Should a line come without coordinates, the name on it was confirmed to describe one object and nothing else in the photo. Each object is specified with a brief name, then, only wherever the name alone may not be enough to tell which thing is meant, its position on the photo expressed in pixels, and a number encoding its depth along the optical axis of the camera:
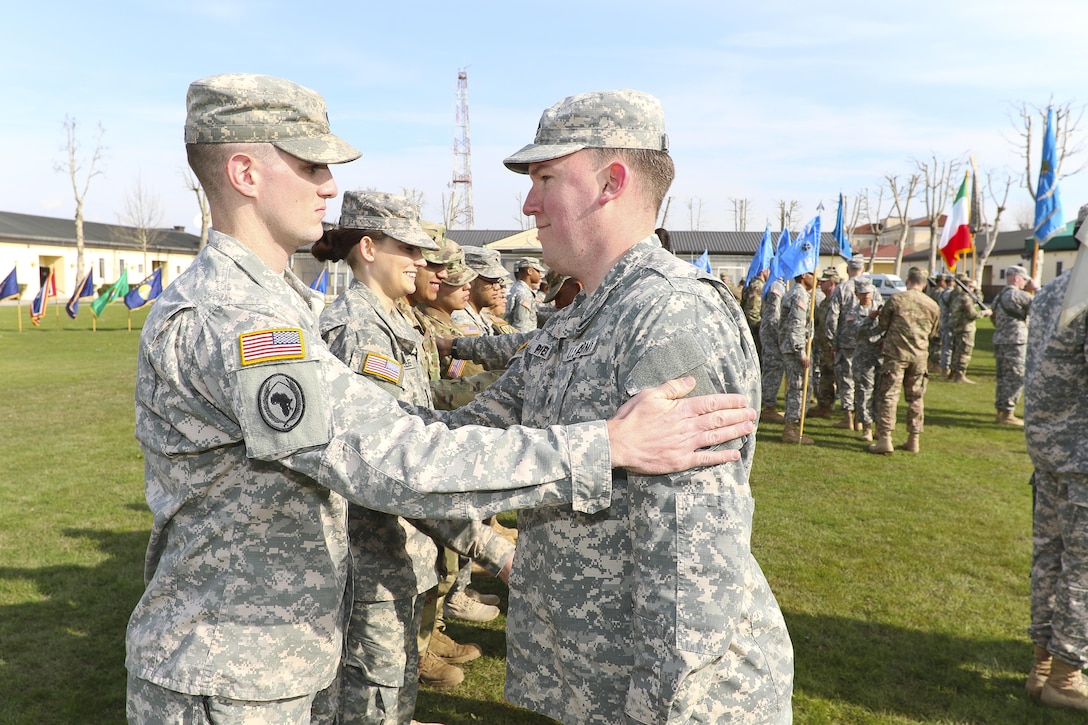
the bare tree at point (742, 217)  86.00
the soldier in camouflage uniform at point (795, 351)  11.23
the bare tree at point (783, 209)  71.75
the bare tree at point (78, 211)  54.00
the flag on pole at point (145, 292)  28.89
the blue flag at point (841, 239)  14.06
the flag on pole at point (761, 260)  17.45
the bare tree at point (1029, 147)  36.94
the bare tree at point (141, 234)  64.84
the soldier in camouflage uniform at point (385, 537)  3.21
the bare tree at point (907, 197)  54.37
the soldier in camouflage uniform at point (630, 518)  1.75
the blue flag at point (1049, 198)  10.78
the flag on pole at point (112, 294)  28.52
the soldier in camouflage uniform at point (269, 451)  1.75
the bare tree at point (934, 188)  53.75
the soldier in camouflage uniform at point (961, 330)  15.81
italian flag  14.73
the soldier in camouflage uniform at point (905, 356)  10.05
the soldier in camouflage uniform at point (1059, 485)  3.95
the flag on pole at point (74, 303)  29.42
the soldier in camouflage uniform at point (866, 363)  11.44
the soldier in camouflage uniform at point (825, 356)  12.95
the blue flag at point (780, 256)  12.11
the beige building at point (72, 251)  54.84
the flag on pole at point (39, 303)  27.99
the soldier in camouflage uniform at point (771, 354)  12.45
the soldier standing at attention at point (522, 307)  10.65
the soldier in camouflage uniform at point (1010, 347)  12.65
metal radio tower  70.88
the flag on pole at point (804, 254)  11.50
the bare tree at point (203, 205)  42.19
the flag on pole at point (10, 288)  25.84
